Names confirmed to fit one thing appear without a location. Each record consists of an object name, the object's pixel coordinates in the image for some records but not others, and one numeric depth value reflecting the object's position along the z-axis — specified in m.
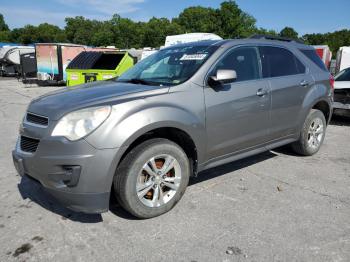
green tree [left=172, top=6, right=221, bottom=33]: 69.12
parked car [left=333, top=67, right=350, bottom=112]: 7.80
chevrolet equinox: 2.89
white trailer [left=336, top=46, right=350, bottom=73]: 17.11
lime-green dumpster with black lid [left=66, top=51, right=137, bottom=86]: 9.27
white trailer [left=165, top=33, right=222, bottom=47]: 17.22
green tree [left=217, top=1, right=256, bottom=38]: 67.00
